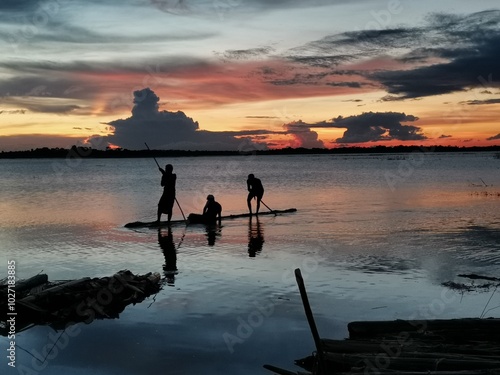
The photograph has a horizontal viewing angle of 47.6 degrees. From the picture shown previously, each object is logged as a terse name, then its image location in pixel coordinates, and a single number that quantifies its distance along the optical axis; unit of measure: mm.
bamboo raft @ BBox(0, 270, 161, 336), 9898
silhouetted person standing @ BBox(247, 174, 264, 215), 25109
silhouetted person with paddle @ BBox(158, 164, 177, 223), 21219
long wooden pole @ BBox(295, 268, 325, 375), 5844
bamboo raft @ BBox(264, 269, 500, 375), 5949
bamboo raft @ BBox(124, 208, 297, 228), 21781
